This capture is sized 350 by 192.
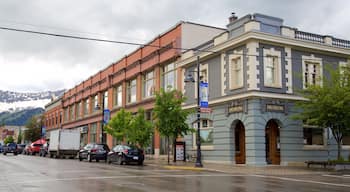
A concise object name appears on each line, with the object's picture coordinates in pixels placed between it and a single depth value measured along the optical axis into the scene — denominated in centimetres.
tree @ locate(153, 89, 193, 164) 2852
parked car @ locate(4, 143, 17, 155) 5456
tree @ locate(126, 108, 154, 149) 3338
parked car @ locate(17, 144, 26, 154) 6441
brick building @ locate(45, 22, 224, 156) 3672
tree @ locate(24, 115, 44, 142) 8869
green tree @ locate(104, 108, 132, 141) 3759
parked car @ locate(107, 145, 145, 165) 2895
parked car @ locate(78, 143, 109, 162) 3494
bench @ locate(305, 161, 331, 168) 2445
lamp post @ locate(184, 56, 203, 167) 2512
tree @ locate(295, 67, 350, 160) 2334
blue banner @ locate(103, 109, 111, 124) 4338
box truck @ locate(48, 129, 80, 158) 4331
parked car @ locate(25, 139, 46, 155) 5678
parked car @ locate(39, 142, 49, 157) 4979
